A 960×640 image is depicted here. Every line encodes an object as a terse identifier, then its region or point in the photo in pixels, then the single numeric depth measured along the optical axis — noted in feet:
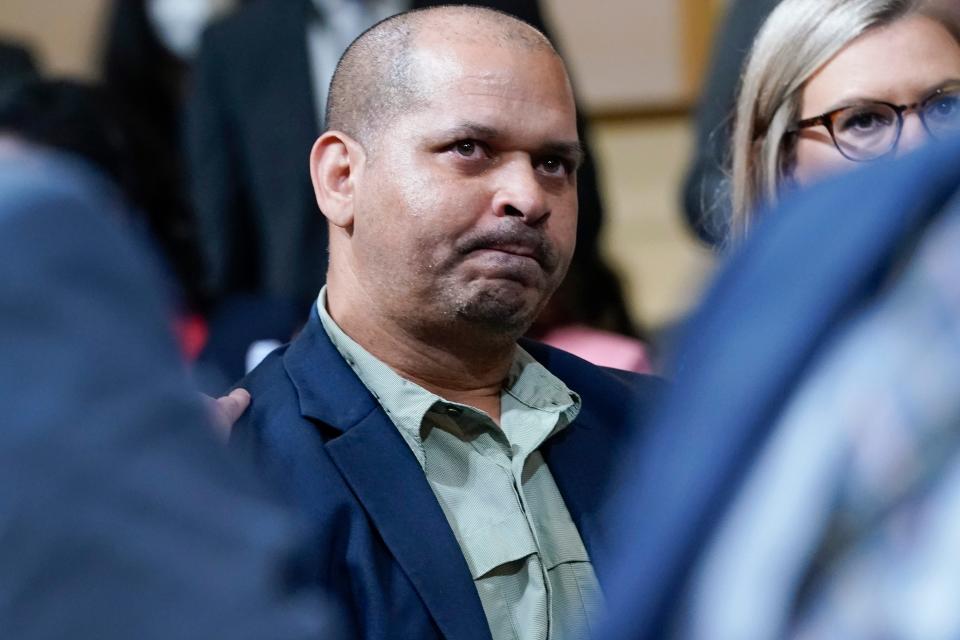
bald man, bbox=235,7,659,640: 12.64
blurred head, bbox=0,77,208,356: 14.59
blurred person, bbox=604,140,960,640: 9.08
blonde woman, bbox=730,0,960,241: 13.44
